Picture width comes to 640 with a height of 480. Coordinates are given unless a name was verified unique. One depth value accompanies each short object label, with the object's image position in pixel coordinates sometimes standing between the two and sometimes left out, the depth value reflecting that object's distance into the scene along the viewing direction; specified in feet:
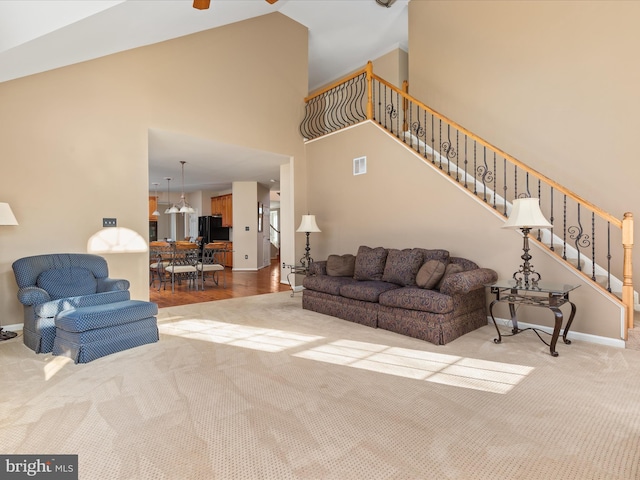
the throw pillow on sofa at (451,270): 12.78
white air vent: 18.79
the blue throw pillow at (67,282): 11.72
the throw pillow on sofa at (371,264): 15.21
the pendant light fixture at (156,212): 39.01
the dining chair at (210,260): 22.16
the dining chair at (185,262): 21.11
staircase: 11.73
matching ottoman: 9.73
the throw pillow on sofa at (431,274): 12.47
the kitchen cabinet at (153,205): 39.95
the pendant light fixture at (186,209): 27.73
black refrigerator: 37.11
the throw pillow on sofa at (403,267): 13.87
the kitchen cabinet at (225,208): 36.24
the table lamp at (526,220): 10.73
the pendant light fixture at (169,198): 28.71
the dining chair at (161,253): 22.11
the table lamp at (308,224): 19.12
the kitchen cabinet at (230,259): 36.13
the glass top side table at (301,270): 19.27
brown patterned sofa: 11.42
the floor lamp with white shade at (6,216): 11.32
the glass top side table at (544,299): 9.99
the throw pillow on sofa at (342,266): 16.30
